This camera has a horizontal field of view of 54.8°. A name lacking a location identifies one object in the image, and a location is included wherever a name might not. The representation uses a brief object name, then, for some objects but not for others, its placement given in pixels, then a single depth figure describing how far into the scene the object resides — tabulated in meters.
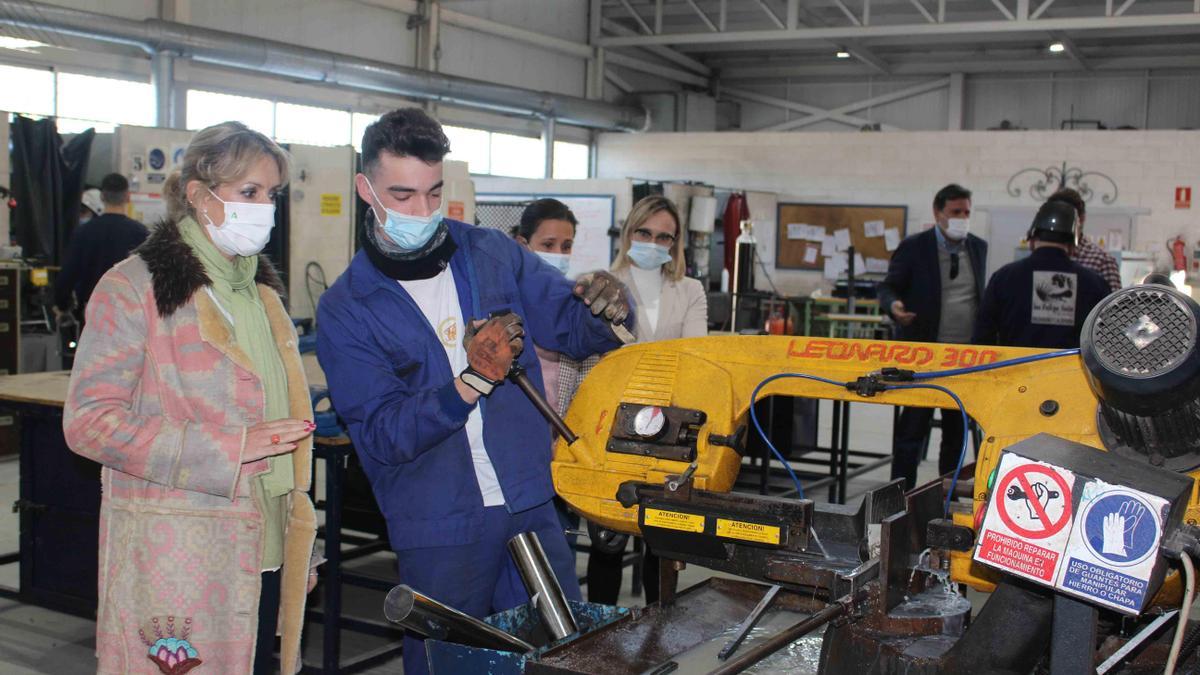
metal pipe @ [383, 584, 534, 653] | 1.39
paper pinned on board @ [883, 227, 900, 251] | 12.62
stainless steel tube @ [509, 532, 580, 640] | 1.66
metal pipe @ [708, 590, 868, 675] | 1.26
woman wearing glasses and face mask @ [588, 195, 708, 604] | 3.47
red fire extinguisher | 11.13
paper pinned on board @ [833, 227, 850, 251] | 12.94
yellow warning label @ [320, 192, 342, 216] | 6.63
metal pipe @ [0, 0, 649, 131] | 8.42
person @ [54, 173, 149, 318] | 5.72
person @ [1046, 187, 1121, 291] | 4.71
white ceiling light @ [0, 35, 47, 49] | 8.67
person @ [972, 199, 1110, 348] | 3.70
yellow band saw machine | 1.18
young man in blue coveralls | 1.84
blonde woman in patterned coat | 1.72
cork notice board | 12.69
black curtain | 7.09
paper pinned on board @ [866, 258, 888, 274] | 12.83
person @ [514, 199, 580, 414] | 3.51
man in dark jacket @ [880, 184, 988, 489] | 4.39
